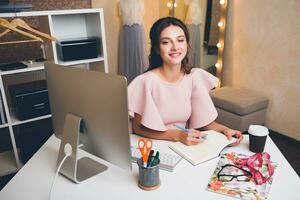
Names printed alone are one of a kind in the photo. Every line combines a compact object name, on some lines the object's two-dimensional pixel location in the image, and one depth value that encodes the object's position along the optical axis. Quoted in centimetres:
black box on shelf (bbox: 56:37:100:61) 236
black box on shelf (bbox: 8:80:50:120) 224
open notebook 119
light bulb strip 336
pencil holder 99
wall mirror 345
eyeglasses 106
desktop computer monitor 96
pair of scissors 99
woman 138
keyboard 113
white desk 99
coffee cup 121
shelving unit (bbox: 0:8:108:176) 220
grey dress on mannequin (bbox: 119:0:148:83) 332
